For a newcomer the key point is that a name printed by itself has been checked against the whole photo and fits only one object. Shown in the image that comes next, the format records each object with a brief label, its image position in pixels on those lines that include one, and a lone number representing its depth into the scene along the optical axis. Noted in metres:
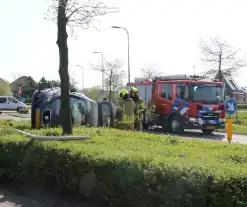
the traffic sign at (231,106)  13.88
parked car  48.16
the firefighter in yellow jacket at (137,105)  12.05
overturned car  10.88
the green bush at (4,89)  68.84
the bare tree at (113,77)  48.75
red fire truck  19.05
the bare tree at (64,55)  7.40
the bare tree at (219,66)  31.41
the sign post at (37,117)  9.82
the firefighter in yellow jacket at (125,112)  10.77
